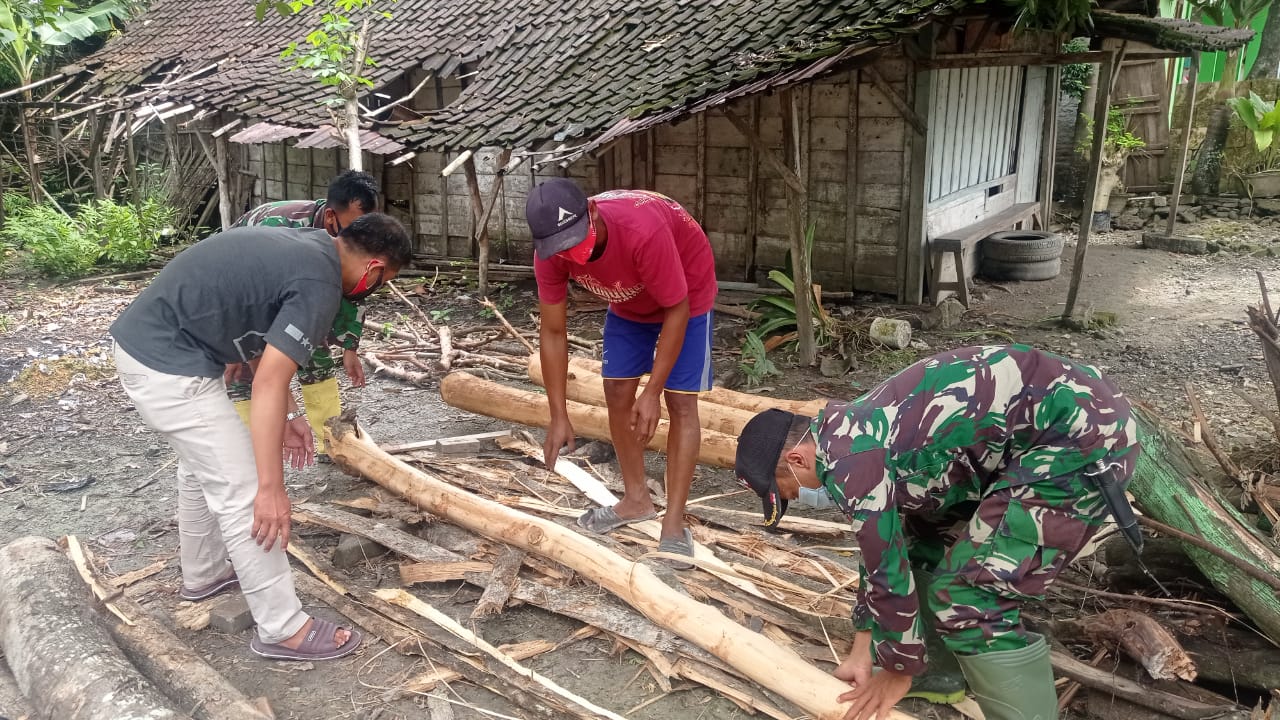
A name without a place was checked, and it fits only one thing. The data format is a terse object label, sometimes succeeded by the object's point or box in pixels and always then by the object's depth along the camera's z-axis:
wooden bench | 9.30
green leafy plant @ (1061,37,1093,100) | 14.62
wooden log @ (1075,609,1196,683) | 2.86
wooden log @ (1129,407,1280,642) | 3.02
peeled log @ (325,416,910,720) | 2.91
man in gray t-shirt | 2.96
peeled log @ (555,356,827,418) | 5.12
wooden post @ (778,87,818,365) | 7.39
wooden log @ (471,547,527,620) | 3.69
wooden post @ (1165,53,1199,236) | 12.27
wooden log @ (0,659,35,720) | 3.08
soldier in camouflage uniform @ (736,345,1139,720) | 2.42
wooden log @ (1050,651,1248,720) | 2.84
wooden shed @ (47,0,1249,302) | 7.95
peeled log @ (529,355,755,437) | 5.08
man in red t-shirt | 3.48
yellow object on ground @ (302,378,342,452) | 5.02
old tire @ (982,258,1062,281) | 10.80
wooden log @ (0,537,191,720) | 2.82
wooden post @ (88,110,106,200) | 14.59
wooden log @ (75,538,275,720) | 2.92
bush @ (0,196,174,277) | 12.30
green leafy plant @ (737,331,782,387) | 7.28
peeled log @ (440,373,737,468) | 4.88
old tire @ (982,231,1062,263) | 10.70
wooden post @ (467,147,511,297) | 10.68
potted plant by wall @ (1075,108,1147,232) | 14.01
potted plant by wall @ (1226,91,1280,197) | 14.06
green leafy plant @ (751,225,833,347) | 8.13
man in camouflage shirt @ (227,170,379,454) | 4.50
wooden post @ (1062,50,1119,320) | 8.34
